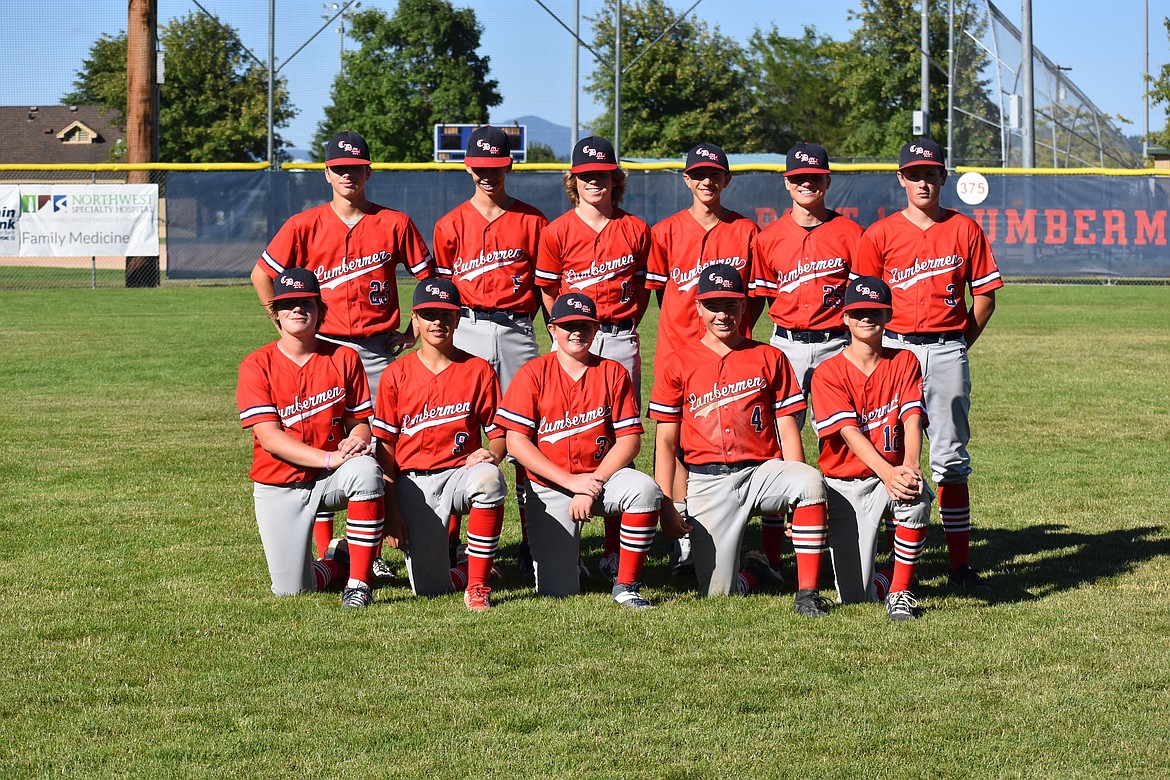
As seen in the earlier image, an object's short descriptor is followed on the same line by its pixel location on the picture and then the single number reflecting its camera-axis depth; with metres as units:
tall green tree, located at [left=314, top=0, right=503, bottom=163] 62.97
